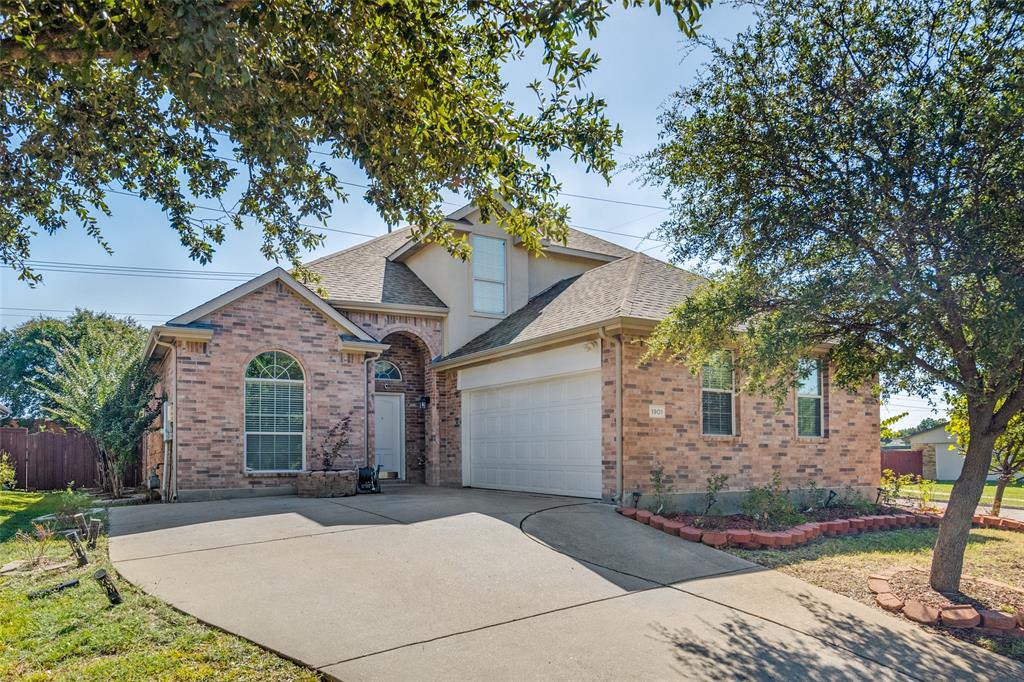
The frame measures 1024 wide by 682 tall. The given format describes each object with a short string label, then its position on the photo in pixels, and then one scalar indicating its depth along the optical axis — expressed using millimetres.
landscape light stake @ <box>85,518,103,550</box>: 9000
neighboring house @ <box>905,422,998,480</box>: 35781
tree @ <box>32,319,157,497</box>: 16391
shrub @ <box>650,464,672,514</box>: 11930
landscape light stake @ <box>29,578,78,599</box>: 6766
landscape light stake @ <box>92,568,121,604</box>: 6387
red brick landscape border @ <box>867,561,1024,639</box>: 6715
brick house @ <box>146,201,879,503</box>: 13070
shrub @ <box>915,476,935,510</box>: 13820
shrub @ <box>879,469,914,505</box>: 14781
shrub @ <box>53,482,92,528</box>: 10328
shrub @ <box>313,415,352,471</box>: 15406
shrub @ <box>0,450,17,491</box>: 16828
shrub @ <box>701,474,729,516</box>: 12391
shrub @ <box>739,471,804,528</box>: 11064
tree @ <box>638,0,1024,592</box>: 6598
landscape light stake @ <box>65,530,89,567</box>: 7992
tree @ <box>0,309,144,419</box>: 39000
